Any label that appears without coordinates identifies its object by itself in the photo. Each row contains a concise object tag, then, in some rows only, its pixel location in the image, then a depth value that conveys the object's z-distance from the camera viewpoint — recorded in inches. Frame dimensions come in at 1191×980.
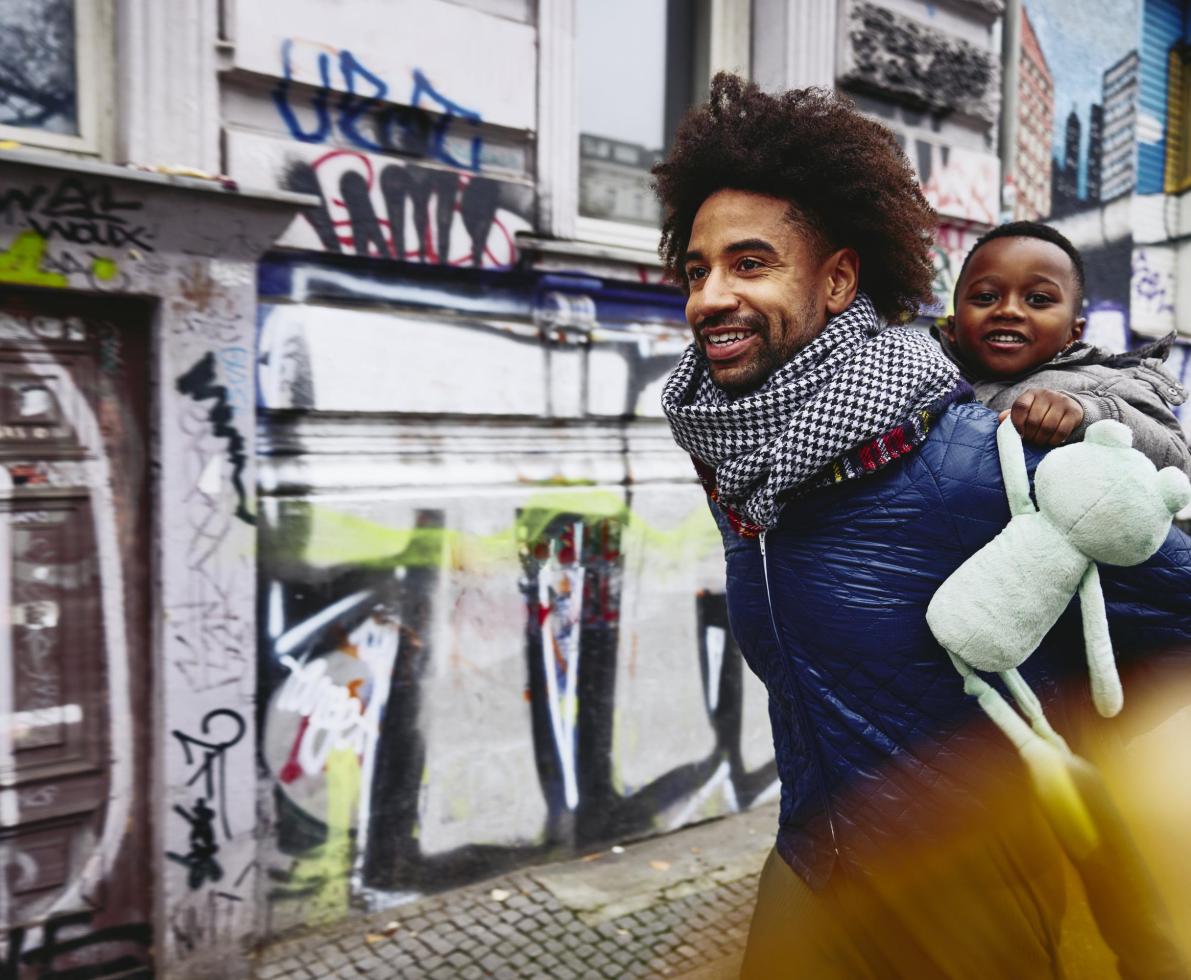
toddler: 76.0
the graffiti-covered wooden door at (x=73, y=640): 113.7
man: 60.0
